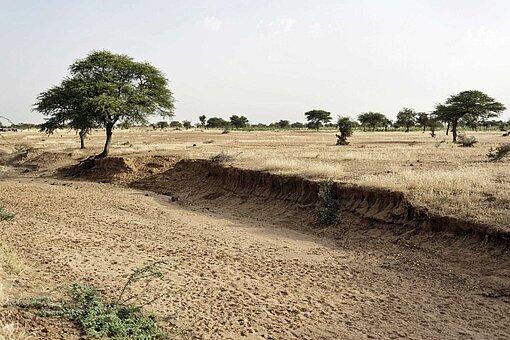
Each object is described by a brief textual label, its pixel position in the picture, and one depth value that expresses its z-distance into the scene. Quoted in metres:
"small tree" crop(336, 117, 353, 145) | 41.83
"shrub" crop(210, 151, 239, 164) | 23.23
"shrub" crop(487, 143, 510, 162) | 21.55
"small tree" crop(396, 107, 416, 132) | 95.80
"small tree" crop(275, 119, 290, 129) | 122.16
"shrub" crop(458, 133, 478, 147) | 36.43
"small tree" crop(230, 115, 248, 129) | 113.91
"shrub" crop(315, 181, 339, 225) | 13.82
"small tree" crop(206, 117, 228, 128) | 120.06
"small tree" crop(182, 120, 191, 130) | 113.83
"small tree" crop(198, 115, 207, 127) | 120.69
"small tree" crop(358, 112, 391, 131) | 96.75
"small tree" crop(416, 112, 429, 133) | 89.14
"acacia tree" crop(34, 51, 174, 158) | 29.52
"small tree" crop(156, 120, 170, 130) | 106.55
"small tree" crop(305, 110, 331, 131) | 107.94
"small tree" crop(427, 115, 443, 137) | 54.03
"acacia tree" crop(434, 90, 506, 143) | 48.78
